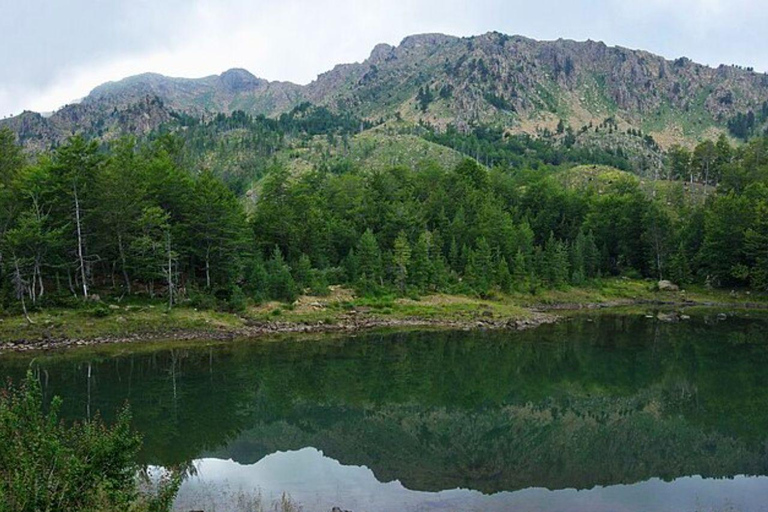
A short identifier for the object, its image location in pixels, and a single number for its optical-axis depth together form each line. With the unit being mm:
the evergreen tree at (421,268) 73312
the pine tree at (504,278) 77750
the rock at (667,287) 85975
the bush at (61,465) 11023
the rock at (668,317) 66188
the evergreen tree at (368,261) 71062
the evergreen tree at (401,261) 72375
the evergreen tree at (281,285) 61969
